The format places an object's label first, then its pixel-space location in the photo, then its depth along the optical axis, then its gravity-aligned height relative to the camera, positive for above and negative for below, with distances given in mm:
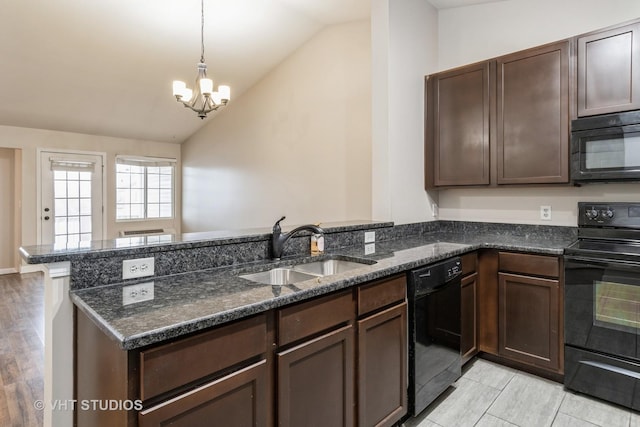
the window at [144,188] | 6773 +522
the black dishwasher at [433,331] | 1891 -644
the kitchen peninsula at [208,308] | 982 -304
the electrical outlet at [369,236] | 2602 -161
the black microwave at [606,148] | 2201 +419
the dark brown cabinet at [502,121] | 2523 +716
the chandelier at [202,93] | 3577 +1263
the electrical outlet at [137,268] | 1478 -221
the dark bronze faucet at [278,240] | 1946 -138
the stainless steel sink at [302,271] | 1828 -311
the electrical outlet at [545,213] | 2821 +8
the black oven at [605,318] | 2006 -605
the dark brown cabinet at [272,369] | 987 -518
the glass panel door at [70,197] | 5926 +303
